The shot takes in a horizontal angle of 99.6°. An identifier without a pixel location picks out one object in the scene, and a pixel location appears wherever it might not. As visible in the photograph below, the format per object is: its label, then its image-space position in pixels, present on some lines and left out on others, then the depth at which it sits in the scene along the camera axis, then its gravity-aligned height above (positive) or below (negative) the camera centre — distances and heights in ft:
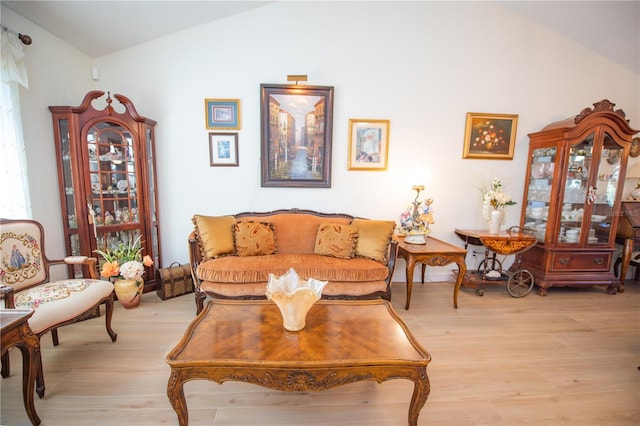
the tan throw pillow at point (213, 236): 8.63 -1.84
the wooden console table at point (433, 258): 8.75 -2.38
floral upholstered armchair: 5.30 -2.53
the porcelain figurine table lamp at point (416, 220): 9.63 -1.29
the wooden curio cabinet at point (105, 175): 8.29 +0.04
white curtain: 6.69 +1.05
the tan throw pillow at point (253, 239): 8.94 -1.95
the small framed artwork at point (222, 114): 10.07 +2.45
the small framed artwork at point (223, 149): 10.28 +1.15
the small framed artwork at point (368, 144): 10.46 +1.52
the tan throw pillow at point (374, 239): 8.89 -1.86
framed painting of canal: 10.03 +1.75
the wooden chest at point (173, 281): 9.29 -3.62
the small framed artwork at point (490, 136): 10.69 +1.99
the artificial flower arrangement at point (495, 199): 9.88 -0.49
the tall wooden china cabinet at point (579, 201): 9.75 -0.50
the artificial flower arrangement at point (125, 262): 8.31 -2.73
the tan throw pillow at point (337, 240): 9.02 -1.96
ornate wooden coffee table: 4.06 -2.72
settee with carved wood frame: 8.01 -2.40
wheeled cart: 9.71 -2.98
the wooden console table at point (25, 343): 4.06 -2.67
